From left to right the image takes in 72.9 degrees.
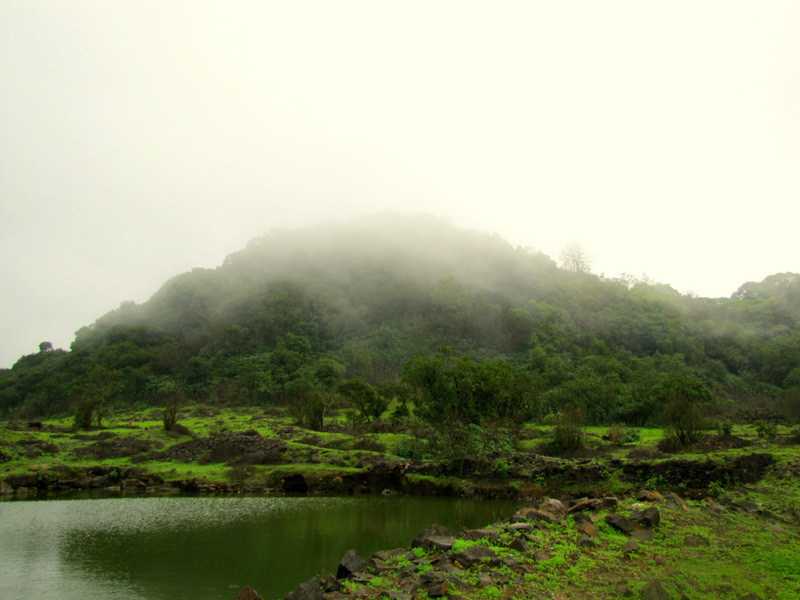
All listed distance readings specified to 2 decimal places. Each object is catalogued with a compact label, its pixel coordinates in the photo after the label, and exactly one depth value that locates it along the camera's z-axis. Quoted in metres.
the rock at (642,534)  17.41
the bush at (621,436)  56.22
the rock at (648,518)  18.84
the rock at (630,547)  15.94
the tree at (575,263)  192.12
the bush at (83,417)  70.19
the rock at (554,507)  21.70
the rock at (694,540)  17.03
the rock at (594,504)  22.39
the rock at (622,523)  18.22
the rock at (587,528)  17.64
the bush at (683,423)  50.88
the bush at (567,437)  53.59
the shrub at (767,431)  51.78
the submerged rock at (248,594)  13.17
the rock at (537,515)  20.02
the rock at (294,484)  45.38
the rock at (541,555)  14.99
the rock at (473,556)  14.39
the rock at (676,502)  22.61
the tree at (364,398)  72.19
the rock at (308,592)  12.71
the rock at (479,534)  17.42
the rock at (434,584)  12.21
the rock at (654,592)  11.70
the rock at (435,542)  16.44
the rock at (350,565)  14.90
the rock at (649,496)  23.76
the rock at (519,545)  15.69
